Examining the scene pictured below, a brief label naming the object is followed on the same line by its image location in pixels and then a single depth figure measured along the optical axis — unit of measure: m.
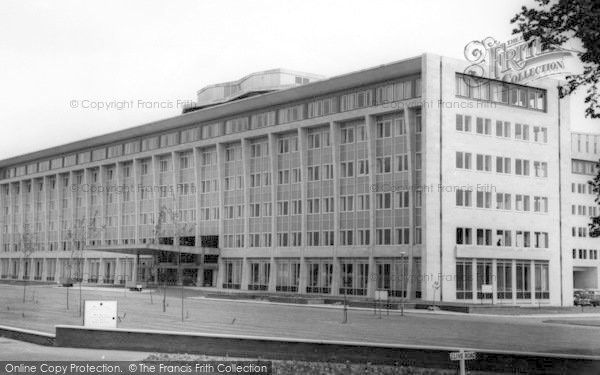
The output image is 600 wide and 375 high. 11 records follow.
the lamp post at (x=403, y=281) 66.00
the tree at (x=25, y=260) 115.38
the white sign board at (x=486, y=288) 58.31
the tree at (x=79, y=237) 102.17
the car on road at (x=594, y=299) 76.88
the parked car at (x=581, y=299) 75.94
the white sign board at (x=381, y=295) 51.92
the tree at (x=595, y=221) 22.59
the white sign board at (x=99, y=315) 25.95
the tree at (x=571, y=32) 20.52
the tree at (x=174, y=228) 87.81
